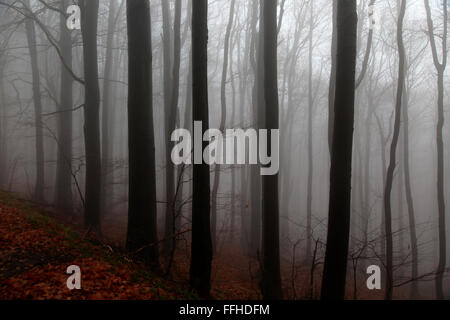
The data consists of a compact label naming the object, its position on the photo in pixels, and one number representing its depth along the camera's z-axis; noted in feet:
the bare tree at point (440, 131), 29.50
